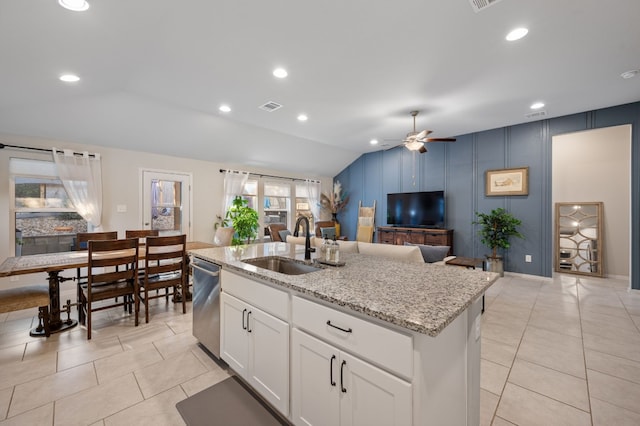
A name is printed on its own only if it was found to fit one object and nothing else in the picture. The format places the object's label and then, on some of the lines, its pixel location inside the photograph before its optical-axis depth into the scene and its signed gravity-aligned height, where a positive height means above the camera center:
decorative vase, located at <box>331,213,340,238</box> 8.17 -0.25
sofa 2.75 -0.43
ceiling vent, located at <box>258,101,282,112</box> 3.94 +1.64
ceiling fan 4.15 +1.16
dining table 2.48 -0.53
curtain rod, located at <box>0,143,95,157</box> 3.66 +0.94
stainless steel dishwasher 2.17 -0.81
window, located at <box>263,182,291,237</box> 7.00 +0.25
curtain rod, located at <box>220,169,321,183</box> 5.95 +0.95
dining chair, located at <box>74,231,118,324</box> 3.47 -0.34
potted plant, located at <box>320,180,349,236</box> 8.13 +0.34
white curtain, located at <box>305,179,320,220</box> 7.84 +0.49
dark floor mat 1.64 -1.30
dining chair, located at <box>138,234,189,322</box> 2.97 -0.68
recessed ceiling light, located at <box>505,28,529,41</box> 2.30 +1.59
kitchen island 0.99 -0.60
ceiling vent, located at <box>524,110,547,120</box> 4.38 +1.67
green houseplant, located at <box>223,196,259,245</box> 5.69 -0.17
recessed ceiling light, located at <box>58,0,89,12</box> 1.76 +1.42
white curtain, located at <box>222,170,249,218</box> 5.95 +0.64
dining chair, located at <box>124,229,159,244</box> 3.93 -0.33
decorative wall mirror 5.04 -0.53
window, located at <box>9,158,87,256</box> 3.82 +0.03
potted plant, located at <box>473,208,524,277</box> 4.99 -0.38
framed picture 5.02 +0.60
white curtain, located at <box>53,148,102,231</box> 4.05 +0.50
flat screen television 5.98 +0.07
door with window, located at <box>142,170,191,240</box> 4.94 +0.21
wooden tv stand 5.71 -0.55
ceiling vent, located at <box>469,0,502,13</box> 1.95 +1.57
